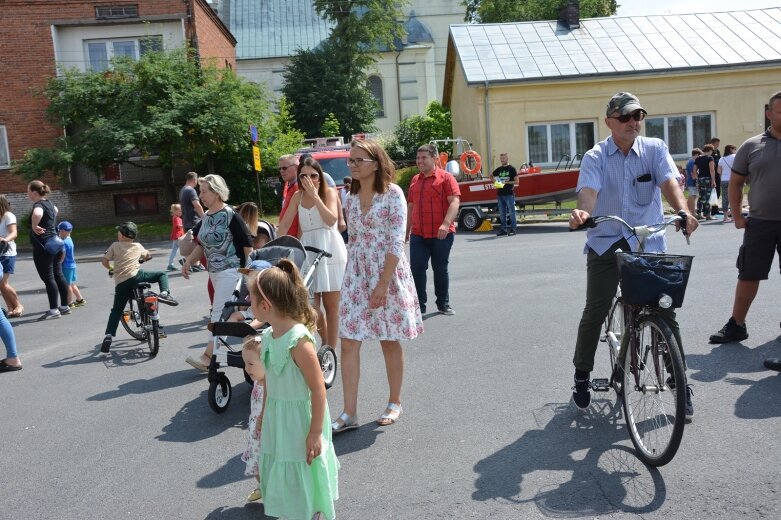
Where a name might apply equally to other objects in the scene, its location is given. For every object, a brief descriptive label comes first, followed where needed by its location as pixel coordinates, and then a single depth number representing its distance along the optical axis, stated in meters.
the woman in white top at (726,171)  17.33
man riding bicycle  4.84
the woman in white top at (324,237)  6.67
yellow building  27.81
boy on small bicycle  8.48
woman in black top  10.94
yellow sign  22.78
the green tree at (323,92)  44.62
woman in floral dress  5.09
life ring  22.40
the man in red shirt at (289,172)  7.63
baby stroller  5.93
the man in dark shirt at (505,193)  18.47
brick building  28.53
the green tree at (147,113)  24.58
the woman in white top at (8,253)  10.73
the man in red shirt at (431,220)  9.08
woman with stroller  6.78
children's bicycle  8.16
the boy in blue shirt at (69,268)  11.56
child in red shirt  16.06
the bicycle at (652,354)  4.07
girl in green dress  3.53
